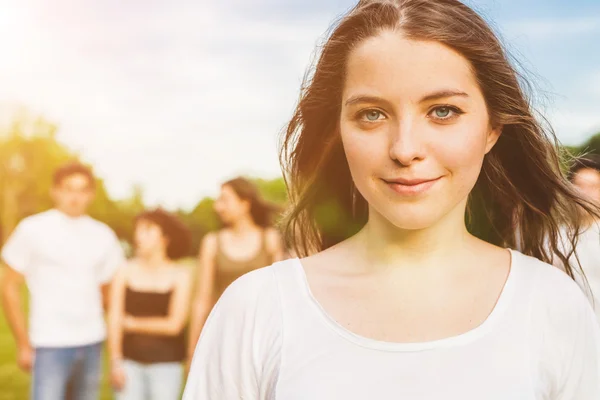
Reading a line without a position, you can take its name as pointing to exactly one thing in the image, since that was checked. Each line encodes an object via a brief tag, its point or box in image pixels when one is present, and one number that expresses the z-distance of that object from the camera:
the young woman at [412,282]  0.95
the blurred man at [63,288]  2.96
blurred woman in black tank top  3.02
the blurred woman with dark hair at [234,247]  2.94
